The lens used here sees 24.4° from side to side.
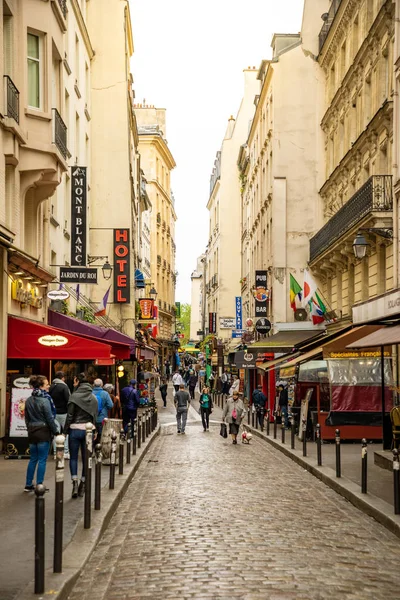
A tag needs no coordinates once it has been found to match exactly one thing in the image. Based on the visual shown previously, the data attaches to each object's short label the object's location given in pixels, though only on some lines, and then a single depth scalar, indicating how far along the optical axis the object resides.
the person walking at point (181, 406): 29.50
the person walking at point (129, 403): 25.45
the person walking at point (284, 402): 30.00
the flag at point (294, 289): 36.81
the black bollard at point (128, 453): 17.88
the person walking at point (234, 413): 25.16
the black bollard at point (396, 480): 11.11
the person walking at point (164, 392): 48.78
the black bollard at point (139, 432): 22.38
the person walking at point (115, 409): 22.47
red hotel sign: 40.47
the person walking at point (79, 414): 13.52
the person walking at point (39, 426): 12.49
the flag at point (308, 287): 31.86
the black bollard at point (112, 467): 13.76
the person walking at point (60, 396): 17.12
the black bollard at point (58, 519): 7.80
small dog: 25.23
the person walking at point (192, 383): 55.21
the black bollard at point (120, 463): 15.76
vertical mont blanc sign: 29.34
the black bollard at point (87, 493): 10.18
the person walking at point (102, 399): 18.33
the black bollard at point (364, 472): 13.33
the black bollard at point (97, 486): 11.52
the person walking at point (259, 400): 33.25
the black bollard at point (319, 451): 17.62
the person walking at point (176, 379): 37.36
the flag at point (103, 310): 33.62
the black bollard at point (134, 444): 19.94
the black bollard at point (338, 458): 15.65
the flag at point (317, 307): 31.62
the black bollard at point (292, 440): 22.17
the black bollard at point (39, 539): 6.87
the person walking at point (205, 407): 31.44
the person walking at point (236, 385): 40.22
